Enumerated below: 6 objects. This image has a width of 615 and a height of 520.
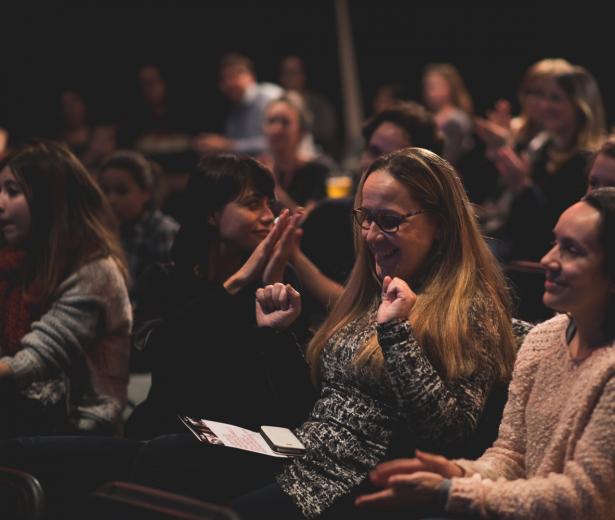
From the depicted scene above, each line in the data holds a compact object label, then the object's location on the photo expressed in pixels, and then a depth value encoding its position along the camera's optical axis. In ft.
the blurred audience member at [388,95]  28.27
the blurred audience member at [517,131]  15.66
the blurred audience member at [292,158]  16.60
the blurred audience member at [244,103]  24.41
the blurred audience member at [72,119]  26.61
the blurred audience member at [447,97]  21.42
